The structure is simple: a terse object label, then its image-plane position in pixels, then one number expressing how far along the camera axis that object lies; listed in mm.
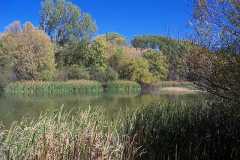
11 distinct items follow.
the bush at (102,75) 28302
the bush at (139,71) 29431
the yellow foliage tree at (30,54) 25673
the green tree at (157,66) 30656
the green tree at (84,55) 29709
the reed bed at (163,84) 29309
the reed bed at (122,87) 26623
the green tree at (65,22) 38501
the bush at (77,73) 27378
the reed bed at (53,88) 22878
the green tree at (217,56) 4028
